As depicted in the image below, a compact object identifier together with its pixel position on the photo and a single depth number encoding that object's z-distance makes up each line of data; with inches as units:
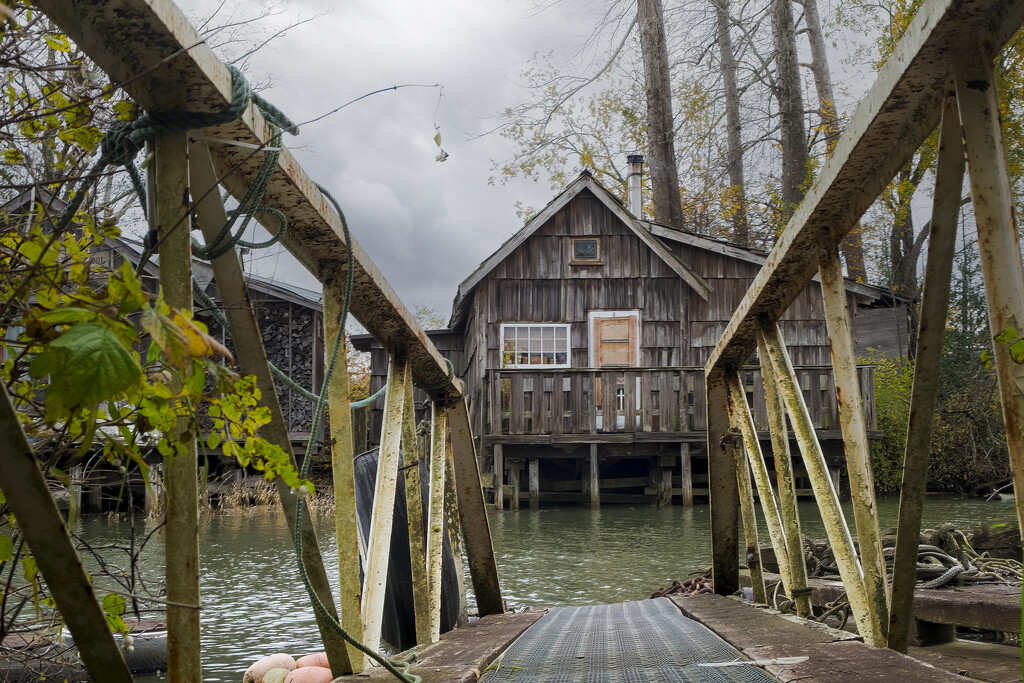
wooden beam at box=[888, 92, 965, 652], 76.6
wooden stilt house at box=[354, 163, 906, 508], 703.7
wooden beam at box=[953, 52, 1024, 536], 66.4
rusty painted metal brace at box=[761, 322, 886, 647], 106.2
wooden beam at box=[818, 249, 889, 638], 100.3
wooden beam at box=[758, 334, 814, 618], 139.6
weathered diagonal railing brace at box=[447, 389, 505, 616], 163.9
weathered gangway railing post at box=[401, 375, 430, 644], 136.7
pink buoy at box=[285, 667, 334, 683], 149.2
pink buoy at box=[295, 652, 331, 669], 168.7
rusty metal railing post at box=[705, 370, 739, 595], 169.0
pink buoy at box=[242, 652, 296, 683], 168.6
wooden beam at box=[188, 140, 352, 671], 69.4
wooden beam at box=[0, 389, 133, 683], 44.2
